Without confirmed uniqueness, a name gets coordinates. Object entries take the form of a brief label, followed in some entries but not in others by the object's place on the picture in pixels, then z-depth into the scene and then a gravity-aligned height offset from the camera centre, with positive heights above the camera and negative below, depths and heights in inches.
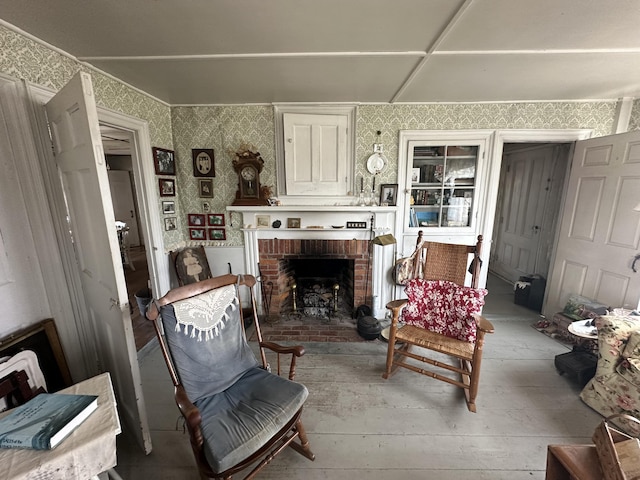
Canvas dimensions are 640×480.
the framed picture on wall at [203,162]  111.8 +14.5
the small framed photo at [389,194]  113.1 +0.6
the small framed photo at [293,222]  115.1 -11.0
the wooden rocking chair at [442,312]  76.4 -36.9
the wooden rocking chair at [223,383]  46.4 -40.9
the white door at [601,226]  91.4 -12.0
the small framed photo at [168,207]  106.4 -3.8
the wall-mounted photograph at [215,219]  117.2 -9.6
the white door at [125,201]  240.5 -3.1
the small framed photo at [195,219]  117.4 -9.8
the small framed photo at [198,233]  119.0 -15.9
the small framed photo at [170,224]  107.7 -10.7
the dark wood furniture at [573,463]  39.9 -41.3
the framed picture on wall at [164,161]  101.7 +14.1
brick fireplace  117.9 -26.4
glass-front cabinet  112.0 +5.5
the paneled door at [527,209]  136.4 -8.6
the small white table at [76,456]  33.6 -33.2
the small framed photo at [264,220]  116.0 -10.1
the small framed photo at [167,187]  105.0 +4.2
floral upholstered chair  65.0 -44.4
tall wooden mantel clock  108.2 +7.6
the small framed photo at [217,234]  118.4 -16.3
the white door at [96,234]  47.1 -7.5
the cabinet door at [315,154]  108.3 +17.2
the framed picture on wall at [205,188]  114.4 +3.8
